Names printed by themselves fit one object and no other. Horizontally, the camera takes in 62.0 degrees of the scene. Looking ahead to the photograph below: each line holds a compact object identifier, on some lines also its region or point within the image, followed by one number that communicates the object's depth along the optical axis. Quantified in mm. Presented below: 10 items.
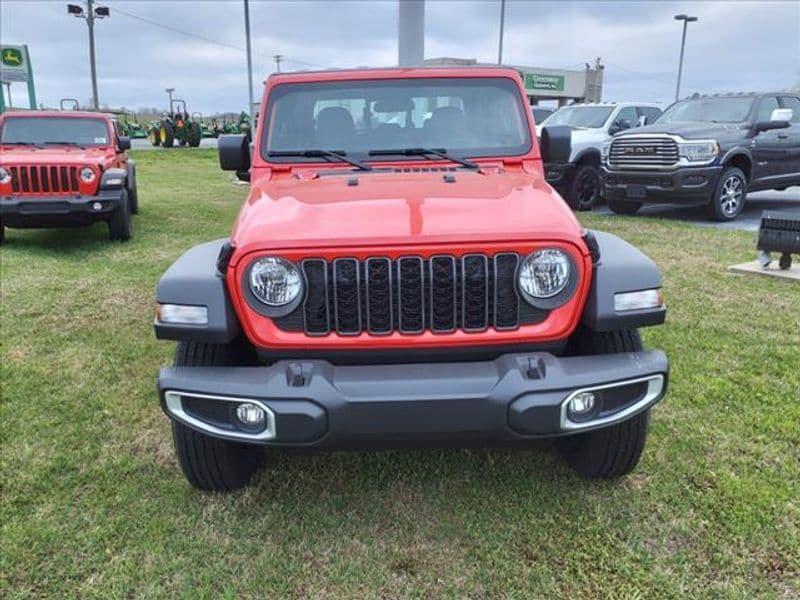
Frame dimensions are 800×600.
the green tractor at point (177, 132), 30375
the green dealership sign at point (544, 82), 50000
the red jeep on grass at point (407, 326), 2266
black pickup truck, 9578
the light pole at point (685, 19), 32594
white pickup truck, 11266
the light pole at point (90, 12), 30422
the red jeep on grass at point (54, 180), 7836
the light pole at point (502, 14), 29266
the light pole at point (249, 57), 16797
